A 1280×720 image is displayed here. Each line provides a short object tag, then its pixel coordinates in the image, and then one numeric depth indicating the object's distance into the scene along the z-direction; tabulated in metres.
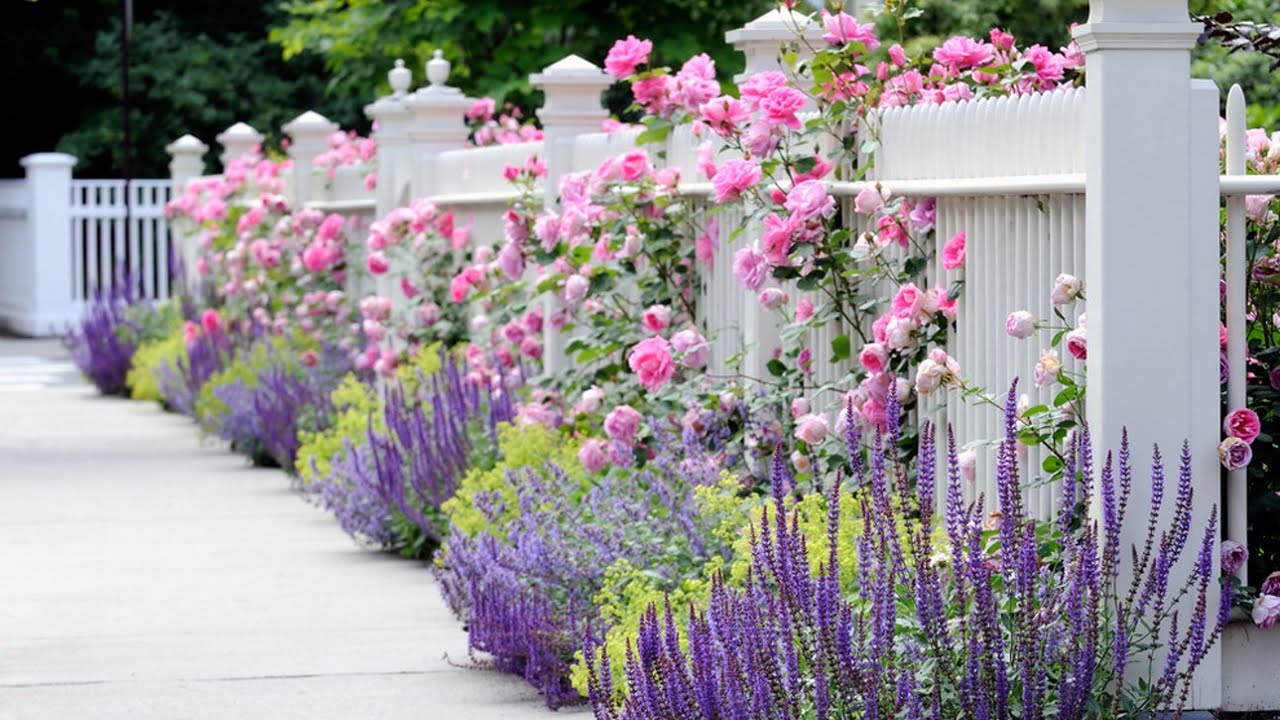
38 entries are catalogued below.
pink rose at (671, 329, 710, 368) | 13.05
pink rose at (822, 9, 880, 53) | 11.47
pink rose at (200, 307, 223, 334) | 26.61
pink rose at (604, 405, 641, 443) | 13.15
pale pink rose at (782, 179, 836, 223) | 11.11
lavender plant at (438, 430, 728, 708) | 10.78
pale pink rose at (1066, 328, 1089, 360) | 8.46
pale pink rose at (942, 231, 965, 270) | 9.95
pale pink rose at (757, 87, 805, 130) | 11.43
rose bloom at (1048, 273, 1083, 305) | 8.48
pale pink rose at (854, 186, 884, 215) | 10.61
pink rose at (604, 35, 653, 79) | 13.56
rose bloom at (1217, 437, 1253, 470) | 8.16
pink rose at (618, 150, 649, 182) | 13.90
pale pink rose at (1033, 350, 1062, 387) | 8.53
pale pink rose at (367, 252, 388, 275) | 20.31
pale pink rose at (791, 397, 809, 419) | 11.60
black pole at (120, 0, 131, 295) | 40.43
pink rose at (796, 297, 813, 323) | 11.63
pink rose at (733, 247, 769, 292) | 11.52
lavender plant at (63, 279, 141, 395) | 30.77
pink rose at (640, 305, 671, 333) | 13.73
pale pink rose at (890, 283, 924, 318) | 10.23
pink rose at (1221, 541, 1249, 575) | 8.38
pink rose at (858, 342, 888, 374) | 10.52
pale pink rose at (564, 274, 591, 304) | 14.58
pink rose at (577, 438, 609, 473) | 13.23
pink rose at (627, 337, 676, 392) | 12.70
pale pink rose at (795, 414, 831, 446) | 10.94
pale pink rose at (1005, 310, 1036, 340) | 8.78
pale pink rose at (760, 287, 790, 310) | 11.67
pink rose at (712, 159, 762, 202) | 11.60
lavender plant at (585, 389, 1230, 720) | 7.34
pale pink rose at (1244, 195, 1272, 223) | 8.67
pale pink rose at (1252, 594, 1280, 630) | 8.37
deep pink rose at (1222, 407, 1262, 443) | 8.23
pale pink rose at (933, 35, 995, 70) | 11.25
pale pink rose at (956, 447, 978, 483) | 9.41
